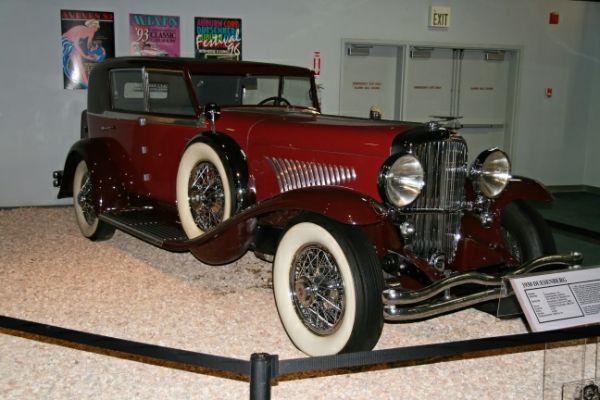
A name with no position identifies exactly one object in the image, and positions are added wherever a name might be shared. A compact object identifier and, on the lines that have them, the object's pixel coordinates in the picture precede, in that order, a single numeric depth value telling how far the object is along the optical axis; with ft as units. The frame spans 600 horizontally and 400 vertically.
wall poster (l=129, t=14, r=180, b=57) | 25.91
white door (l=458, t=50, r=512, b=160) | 31.83
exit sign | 29.84
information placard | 8.71
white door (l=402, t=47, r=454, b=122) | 30.48
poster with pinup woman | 25.25
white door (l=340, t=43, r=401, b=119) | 29.60
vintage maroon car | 10.75
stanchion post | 7.04
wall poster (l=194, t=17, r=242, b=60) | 26.73
